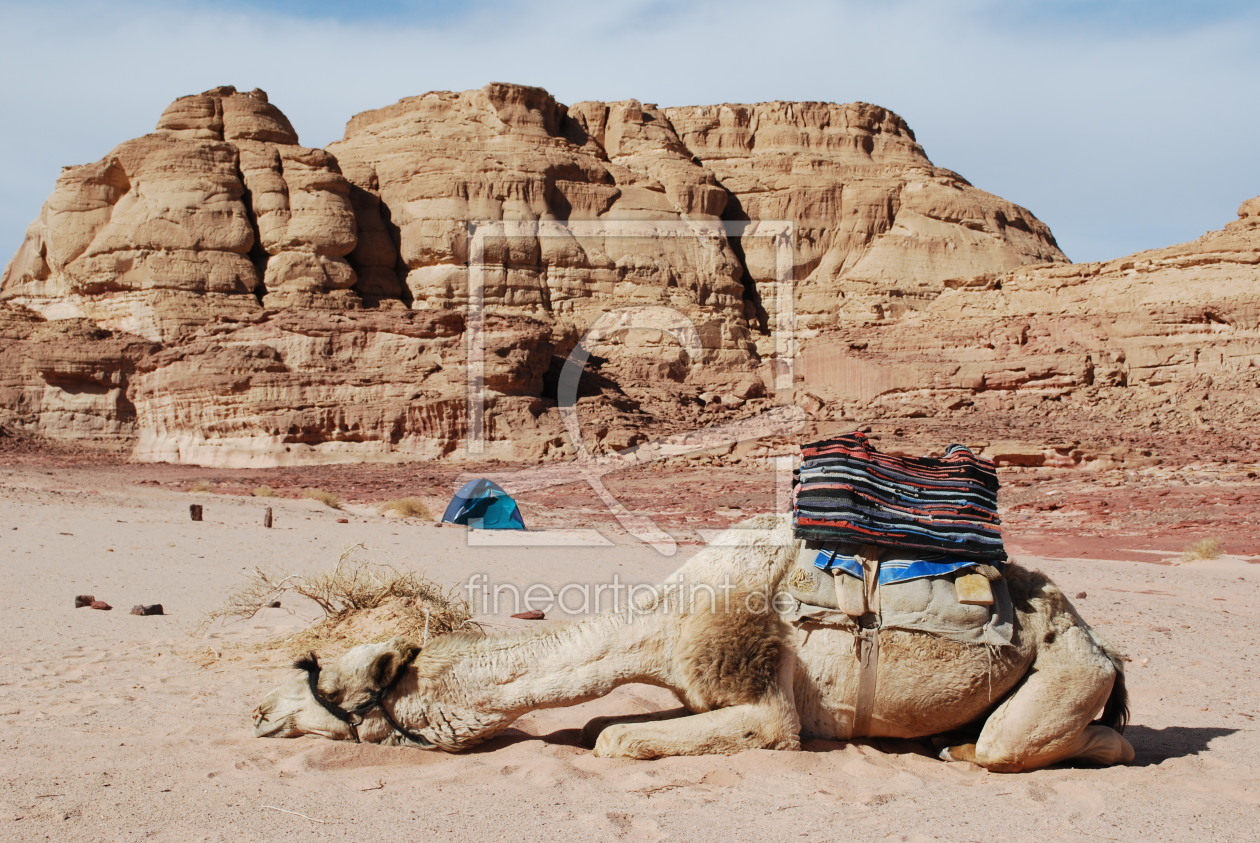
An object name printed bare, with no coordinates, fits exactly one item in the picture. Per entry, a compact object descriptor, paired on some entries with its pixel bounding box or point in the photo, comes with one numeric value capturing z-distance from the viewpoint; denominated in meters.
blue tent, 19.30
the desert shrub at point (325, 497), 23.41
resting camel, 4.00
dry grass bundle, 5.40
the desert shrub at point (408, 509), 21.69
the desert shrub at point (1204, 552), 15.37
